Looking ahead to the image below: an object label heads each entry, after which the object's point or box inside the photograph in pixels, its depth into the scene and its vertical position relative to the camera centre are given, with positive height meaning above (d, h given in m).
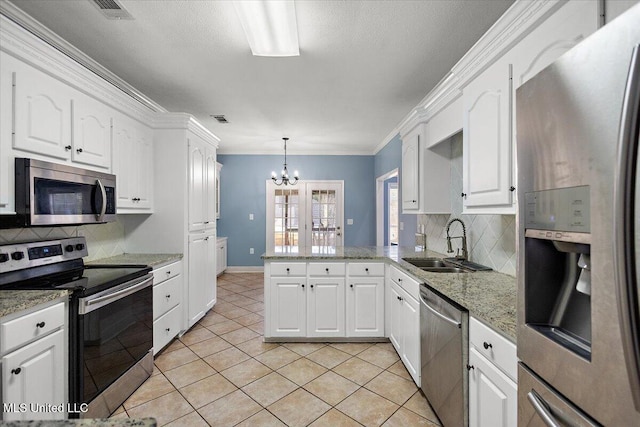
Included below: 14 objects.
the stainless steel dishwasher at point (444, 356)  1.42 -0.78
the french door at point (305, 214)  6.11 -0.02
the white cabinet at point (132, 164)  2.51 +0.45
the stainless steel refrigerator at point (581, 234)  0.54 -0.05
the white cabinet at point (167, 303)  2.50 -0.83
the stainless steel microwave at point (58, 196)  1.66 +0.12
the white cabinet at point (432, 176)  2.87 +0.36
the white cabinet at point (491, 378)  1.08 -0.67
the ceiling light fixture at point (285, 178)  5.24 +0.68
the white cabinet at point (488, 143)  1.50 +0.39
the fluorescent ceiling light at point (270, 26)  1.71 +1.21
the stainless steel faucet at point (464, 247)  2.46 -0.29
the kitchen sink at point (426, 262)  2.58 -0.44
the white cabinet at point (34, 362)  1.29 -0.71
